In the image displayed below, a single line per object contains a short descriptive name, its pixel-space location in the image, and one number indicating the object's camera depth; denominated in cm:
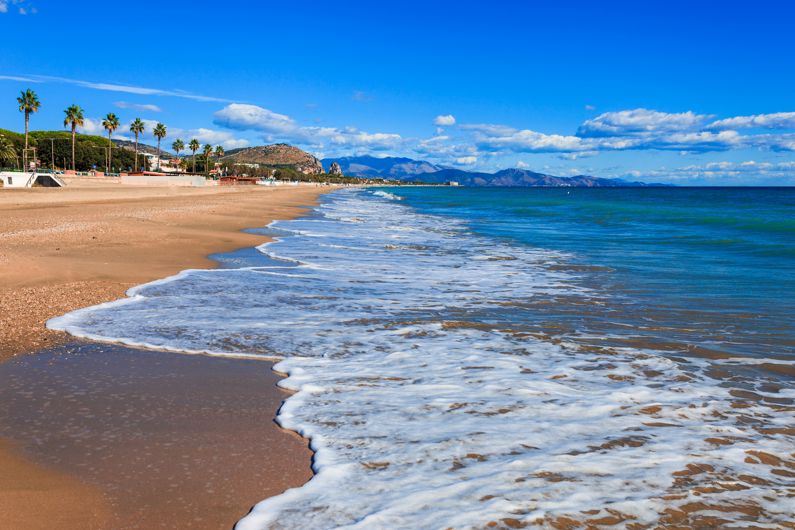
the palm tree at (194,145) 14906
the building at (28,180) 5462
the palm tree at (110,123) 9925
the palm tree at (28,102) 7651
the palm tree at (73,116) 8856
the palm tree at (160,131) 12198
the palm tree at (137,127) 10998
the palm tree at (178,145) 15388
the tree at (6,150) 7431
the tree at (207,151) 16065
